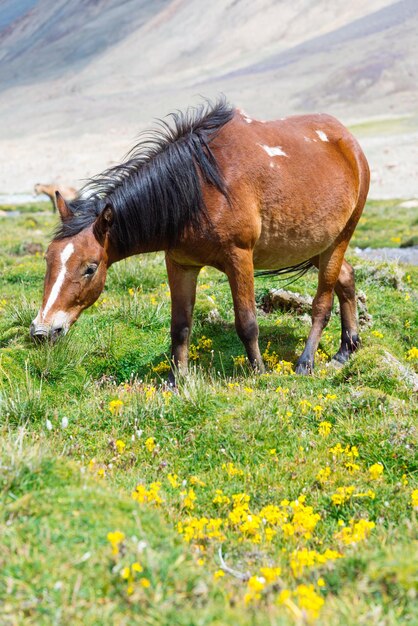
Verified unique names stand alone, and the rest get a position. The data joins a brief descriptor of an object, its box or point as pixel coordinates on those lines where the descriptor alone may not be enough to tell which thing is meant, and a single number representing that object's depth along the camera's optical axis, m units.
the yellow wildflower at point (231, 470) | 5.98
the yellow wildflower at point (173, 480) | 5.71
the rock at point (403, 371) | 7.71
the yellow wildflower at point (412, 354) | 9.34
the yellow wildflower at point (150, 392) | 7.04
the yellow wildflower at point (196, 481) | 5.83
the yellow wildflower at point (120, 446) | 6.25
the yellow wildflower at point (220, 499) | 5.58
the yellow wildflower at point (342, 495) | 5.59
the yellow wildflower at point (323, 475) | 5.89
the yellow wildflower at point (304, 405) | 6.81
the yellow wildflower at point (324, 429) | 6.45
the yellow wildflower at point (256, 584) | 3.93
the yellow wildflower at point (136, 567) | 3.84
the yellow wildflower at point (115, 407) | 6.87
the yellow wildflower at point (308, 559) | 4.46
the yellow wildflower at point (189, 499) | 5.50
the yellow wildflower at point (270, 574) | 4.08
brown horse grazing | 8.03
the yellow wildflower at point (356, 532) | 4.91
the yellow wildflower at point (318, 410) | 6.76
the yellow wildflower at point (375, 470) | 5.76
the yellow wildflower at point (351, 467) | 5.97
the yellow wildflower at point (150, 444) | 6.33
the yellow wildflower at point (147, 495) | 5.25
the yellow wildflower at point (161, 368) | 9.32
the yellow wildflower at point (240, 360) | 9.16
